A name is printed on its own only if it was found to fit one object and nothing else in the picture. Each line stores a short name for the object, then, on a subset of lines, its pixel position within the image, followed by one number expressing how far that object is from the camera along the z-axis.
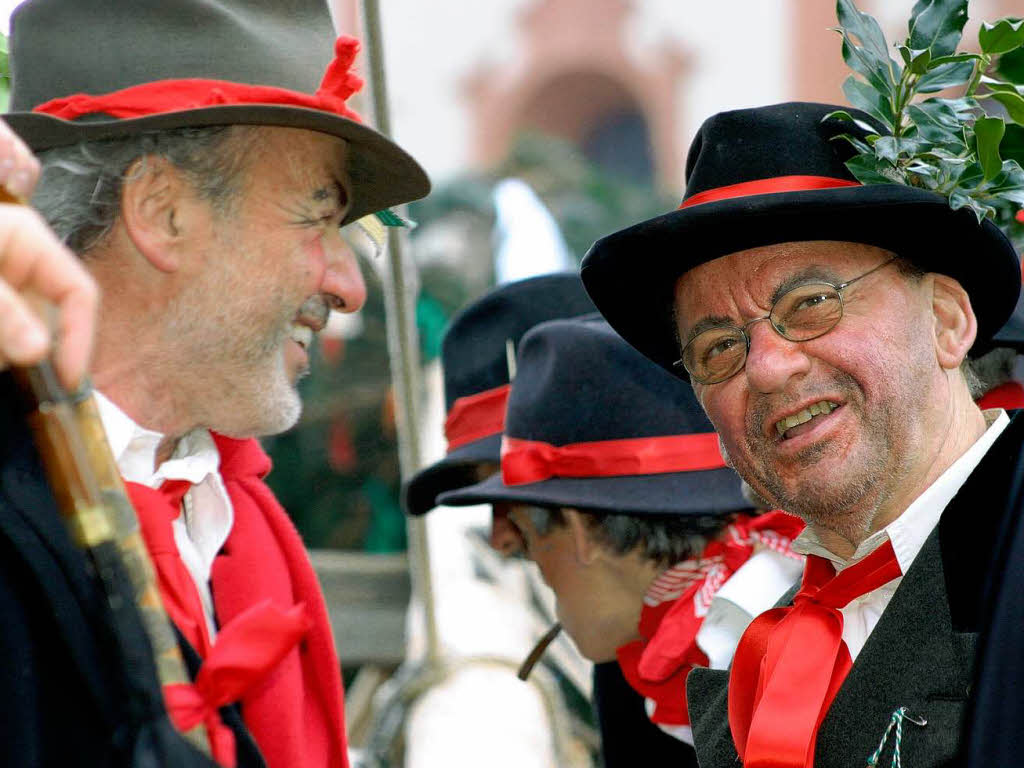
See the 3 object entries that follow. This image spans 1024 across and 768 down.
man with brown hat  4.19
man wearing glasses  3.92
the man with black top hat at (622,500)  5.53
